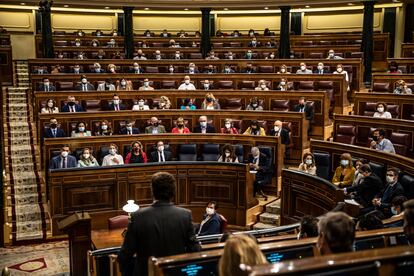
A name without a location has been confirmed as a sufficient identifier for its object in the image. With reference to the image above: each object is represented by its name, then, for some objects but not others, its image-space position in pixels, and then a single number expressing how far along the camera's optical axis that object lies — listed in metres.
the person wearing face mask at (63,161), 8.01
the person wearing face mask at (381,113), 9.27
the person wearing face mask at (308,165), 7.74
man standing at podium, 3.04
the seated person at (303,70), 12.23
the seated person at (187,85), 11.66
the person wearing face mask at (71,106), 10.30
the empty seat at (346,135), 9.17
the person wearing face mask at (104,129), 9.50
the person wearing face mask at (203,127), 9.64
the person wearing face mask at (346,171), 7.43
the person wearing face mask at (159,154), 8.64
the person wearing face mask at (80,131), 9.27
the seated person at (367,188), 6.55
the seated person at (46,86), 11.29
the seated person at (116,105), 10.71
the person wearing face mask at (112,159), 8.33
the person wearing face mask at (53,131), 9.04
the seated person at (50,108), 10.11
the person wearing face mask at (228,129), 9.59
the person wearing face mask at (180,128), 9.45
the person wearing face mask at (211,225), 5.85
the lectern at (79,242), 5.78
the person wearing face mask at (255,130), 9.30
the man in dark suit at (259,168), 8.38
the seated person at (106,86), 11.73
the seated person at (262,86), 11.33
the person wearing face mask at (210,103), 10.57
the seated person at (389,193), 6.19
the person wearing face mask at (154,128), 9.58
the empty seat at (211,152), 8.93
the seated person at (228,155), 8.31
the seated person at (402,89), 10.09
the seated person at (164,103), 10.84
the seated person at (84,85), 11.58
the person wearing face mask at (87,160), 8.08
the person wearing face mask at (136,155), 8.32
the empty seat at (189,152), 8.99
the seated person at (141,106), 10.60
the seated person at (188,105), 10.71
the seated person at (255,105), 10.48
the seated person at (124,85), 11.90
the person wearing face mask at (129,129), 9.46
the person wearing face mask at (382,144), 7.94
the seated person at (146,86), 11.62
